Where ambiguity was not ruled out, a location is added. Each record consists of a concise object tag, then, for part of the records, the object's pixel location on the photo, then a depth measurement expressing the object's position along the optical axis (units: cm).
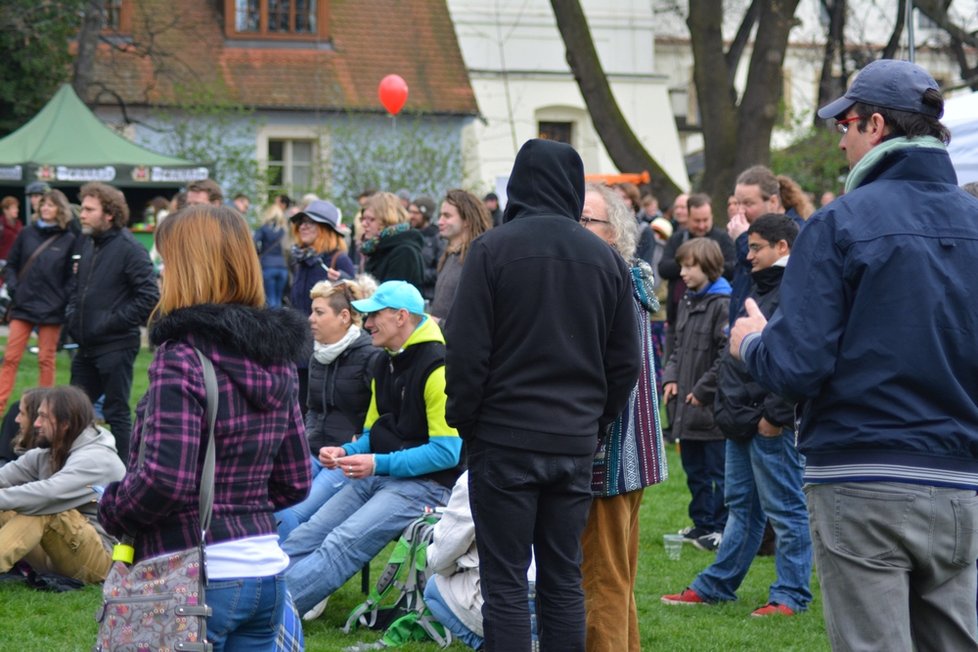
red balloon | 3411
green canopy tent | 3128
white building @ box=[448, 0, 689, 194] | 4981
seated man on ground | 1150
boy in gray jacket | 1329
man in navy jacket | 588
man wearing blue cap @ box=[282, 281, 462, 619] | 1027
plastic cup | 1333
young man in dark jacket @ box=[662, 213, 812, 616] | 1033
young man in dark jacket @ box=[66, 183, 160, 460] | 1521
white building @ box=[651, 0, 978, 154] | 5518
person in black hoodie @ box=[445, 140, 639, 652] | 732
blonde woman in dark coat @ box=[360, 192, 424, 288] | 1598
